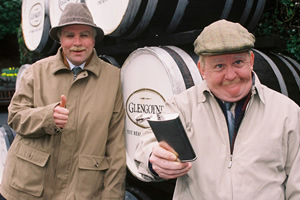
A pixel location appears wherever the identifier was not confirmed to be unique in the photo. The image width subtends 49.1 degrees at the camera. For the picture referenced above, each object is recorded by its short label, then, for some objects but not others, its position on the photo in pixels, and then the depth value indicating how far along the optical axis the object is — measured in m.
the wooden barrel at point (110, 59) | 2.17
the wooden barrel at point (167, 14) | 1.83
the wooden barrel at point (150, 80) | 1.60
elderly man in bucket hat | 1.67
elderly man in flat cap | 1.05
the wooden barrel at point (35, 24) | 2.92
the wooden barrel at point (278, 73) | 1.68
